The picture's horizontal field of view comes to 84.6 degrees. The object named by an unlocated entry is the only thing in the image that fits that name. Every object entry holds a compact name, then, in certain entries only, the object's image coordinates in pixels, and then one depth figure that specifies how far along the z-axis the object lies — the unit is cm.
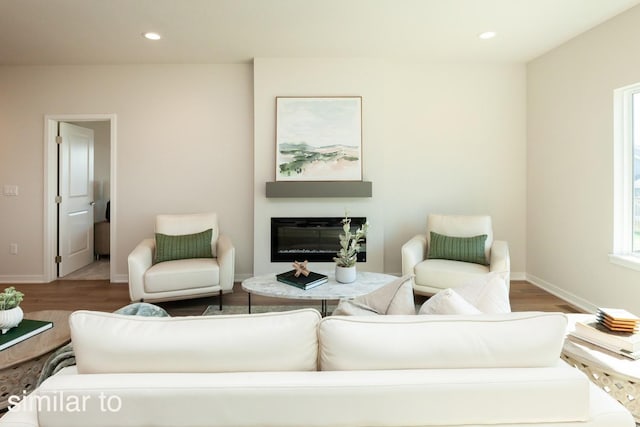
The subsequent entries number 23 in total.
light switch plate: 425
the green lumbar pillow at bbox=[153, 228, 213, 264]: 354
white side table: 142
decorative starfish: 272
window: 296
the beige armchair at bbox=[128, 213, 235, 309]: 316
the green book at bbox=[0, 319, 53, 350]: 175
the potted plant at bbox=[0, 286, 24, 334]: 182
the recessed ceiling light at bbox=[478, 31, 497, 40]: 335
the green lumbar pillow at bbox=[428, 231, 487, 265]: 342
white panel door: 445
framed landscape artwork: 405
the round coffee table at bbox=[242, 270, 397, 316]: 243
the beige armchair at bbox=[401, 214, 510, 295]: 313
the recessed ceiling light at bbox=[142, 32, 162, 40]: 336
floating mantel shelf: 399
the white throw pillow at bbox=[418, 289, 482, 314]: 119
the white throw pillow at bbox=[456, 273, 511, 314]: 130
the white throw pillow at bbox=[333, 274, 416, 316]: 130
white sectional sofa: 89
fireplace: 414
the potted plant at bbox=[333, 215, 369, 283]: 266
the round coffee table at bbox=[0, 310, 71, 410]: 162
